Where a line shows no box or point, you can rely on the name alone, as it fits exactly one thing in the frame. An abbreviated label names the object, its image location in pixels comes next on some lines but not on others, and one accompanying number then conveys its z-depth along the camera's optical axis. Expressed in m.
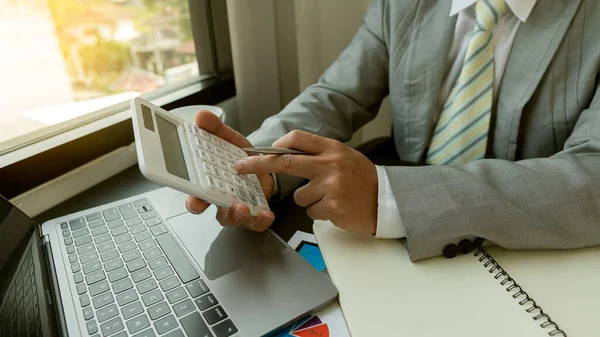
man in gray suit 0.47
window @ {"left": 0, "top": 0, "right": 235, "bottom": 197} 0.71
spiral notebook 0.37
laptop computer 0.38
